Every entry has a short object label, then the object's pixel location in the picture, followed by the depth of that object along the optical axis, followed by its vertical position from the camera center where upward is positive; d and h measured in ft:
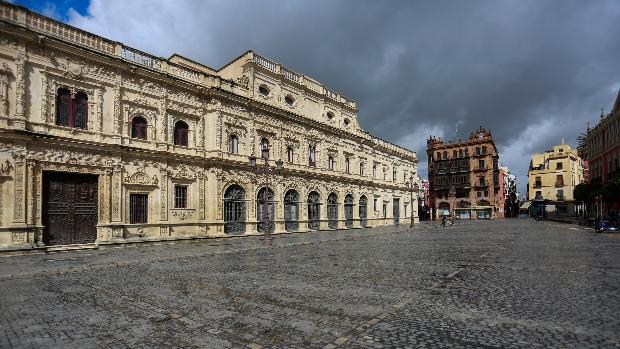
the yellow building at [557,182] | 247.09 +4.89
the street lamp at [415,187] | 176.53 +1.60
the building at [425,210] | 240.77 -14.71
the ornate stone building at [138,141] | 53.01 +10.59
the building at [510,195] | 259.27 -6.30
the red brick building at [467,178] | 230.48 +8.35
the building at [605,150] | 130.21 +16.05
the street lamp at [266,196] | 61.99 -0.85
